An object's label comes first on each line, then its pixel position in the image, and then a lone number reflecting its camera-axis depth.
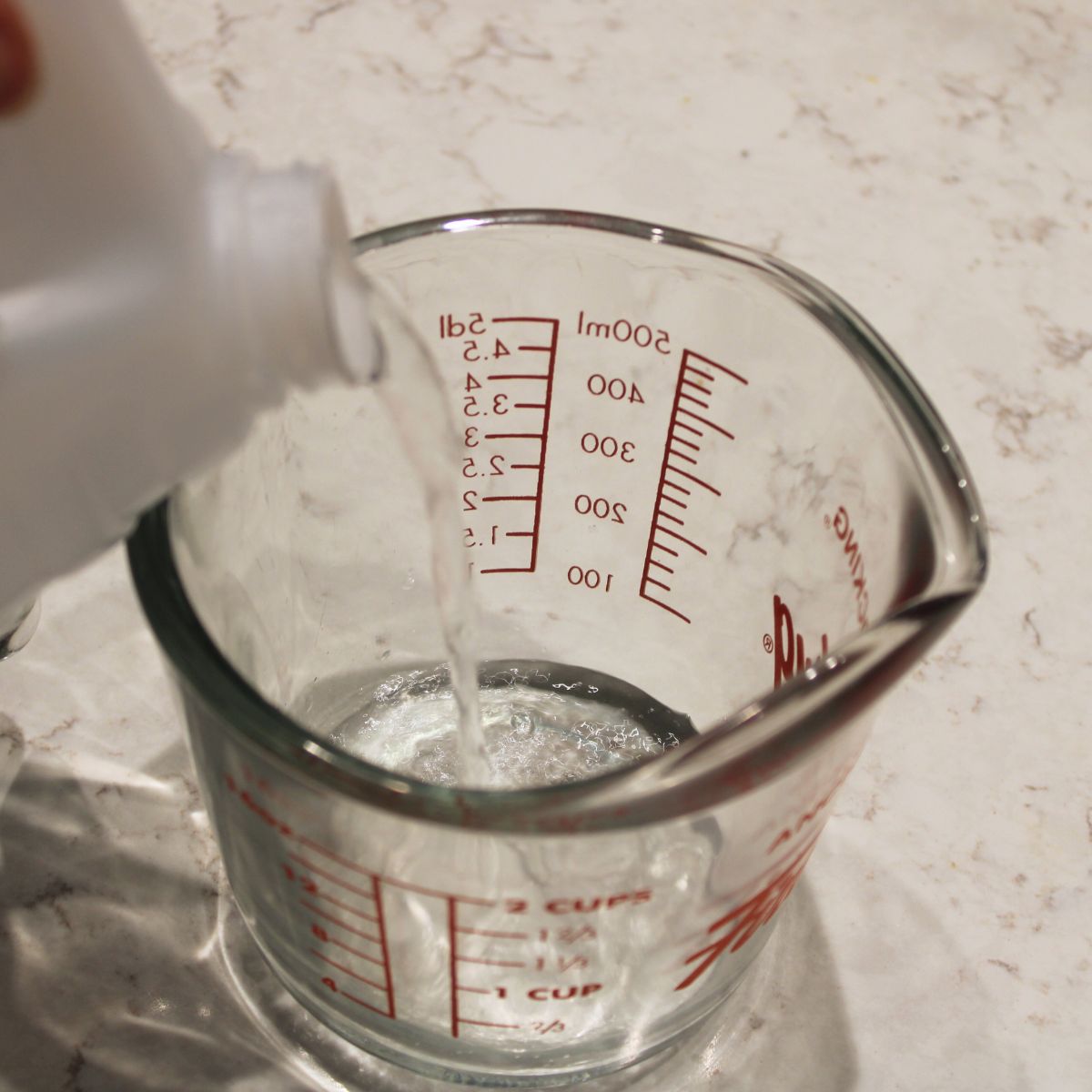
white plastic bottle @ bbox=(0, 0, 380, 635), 0.28
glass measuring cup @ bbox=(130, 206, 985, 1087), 0.30
